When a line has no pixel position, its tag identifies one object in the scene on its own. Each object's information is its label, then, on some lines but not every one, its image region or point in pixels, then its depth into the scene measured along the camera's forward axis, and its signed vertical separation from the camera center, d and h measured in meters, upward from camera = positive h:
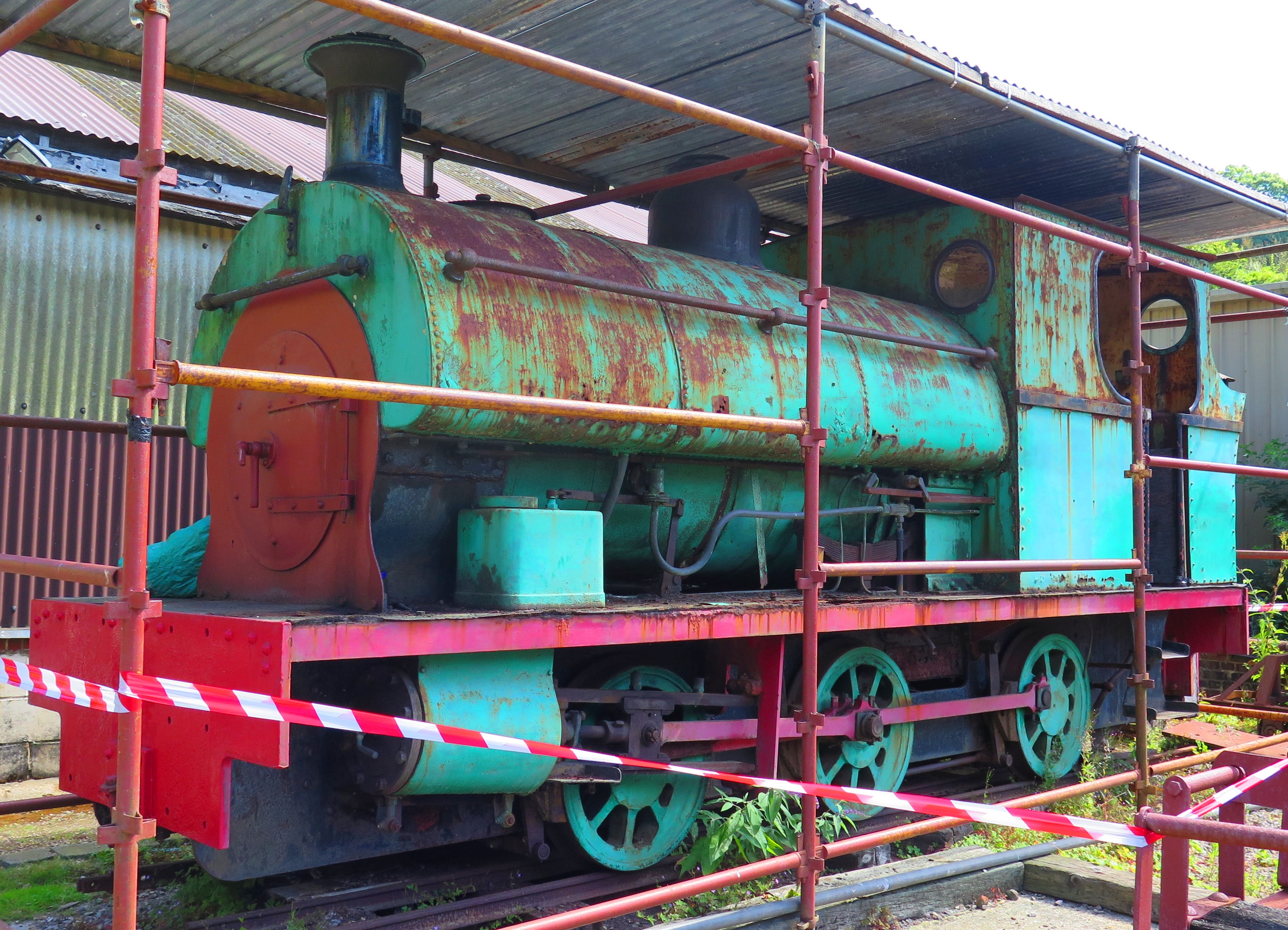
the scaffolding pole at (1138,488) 5.60 +0.25
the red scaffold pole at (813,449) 4.07 +0.31
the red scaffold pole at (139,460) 2.65 +0.15
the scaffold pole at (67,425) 4.81 +0.43
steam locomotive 3.79 +0.02
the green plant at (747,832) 4.55 -1.22
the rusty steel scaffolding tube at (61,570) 2.68 -0.12
